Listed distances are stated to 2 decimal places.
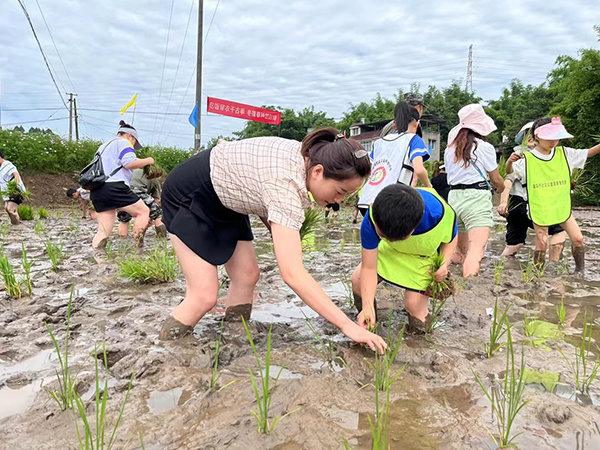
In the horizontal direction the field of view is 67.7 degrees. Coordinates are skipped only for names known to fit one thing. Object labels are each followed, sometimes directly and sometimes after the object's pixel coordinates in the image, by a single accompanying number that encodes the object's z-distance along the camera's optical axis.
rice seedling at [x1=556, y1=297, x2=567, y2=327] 2.87
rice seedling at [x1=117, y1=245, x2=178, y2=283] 3.97
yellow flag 13.33
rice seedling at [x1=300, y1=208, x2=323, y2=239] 3.63
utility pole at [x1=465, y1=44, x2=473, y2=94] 64.88
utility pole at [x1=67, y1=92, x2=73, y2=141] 34.59
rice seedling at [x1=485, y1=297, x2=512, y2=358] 2.31
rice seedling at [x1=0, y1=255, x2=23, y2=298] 3.33
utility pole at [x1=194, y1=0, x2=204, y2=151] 15.46
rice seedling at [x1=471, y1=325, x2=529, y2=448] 1.57
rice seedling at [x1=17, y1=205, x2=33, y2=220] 10.12
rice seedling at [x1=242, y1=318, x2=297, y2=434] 1.60
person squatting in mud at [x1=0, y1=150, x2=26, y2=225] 8.56
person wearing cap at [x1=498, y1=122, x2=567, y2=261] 4.66
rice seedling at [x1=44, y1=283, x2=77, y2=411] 1.75
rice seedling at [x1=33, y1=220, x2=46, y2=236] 7.24
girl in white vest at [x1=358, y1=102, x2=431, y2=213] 3.64
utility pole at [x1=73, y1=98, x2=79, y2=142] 34.84
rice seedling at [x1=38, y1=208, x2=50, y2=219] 10.71
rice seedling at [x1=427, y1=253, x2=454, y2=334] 2.63
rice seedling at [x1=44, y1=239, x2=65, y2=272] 4.32
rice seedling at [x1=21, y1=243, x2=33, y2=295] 3.49
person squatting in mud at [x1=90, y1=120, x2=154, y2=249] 5.32
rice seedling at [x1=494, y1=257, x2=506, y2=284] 4.05
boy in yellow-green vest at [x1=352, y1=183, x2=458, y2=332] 2.22
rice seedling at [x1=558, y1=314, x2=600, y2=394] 1.99
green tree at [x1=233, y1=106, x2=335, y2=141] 52.41
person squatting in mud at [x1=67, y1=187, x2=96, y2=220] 10.11
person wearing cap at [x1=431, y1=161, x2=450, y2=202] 6.16
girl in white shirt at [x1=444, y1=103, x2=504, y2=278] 3.93
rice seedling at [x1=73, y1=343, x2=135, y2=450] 1.34
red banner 17.44
